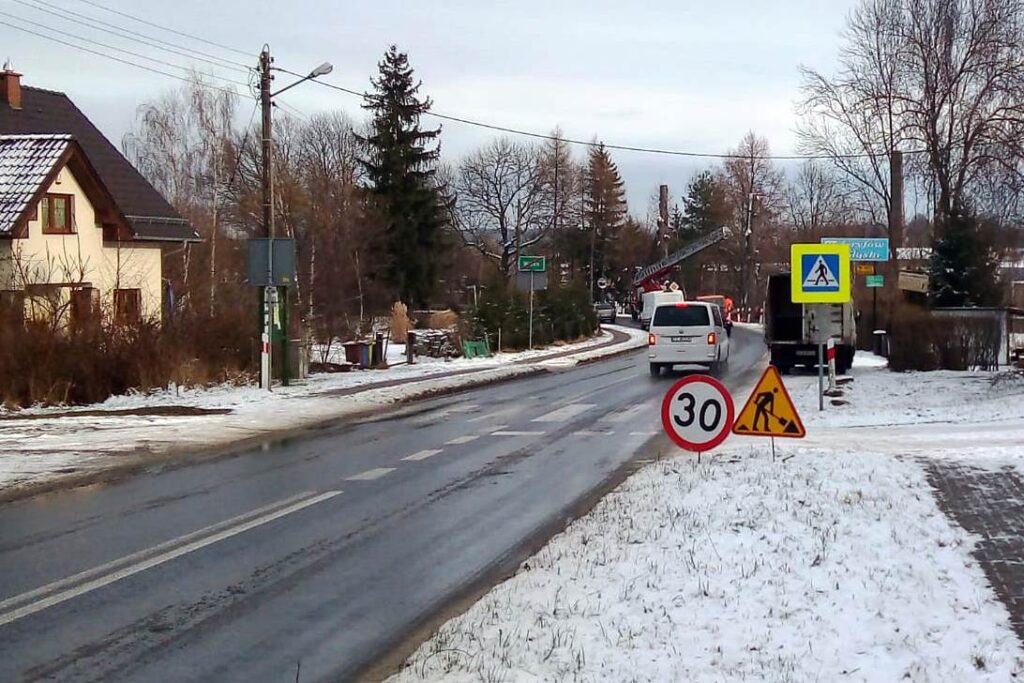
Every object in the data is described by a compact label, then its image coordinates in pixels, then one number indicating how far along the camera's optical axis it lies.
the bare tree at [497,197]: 85.81
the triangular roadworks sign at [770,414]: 11.92
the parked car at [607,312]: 88.82
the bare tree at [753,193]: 95.19
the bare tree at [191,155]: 63.62
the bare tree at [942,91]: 25.53
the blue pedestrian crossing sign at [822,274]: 18.05
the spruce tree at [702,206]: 109.25
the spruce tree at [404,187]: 57.81
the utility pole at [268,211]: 24.55
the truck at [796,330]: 31.86
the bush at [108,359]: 21.67
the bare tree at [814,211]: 55.90
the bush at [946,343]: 28.89
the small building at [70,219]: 24.59
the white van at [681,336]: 31.83
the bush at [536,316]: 44.09
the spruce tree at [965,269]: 38.75
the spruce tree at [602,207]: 97.06
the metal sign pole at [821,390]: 19.04
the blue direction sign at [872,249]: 30.30
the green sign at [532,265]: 42.69
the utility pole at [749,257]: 85.88
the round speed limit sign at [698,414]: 11.73
